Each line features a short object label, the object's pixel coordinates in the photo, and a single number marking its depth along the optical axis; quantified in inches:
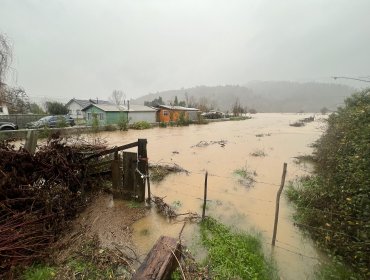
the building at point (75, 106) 1641.2
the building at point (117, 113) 1170.0
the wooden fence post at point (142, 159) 232.1
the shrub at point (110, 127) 1013.9
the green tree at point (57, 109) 1408.7
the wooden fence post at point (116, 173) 238.4
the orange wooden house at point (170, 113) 1446.9
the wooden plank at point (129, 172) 234.4
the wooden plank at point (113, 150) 236.2
